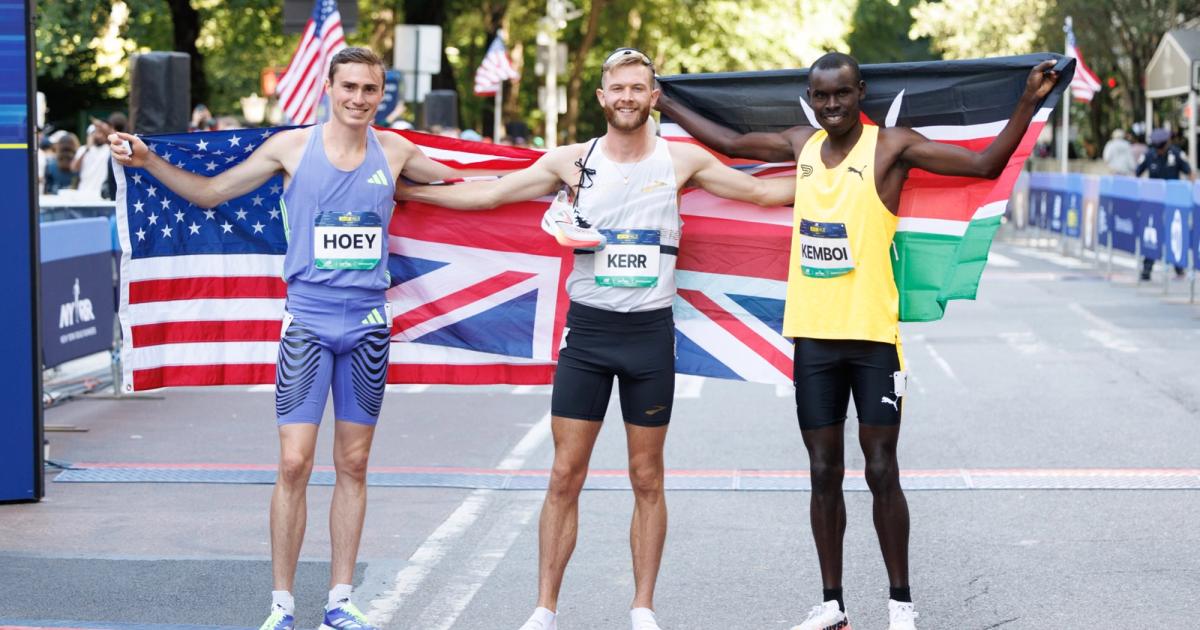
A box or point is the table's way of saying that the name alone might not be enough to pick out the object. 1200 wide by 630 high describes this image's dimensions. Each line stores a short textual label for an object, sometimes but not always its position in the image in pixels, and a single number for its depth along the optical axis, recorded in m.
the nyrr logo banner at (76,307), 11.88
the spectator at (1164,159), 24.55
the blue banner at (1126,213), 22.77
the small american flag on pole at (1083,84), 33.28
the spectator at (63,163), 22.91
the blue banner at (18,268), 8.55
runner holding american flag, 6.19
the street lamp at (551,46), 42.56
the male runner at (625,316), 5.98
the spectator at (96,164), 19.59
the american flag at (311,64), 18.48
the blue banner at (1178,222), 19.47
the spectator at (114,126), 17.32
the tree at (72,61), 32.22
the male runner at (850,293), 6.03
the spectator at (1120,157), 31.45
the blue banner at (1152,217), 21.06
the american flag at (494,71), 38.23
